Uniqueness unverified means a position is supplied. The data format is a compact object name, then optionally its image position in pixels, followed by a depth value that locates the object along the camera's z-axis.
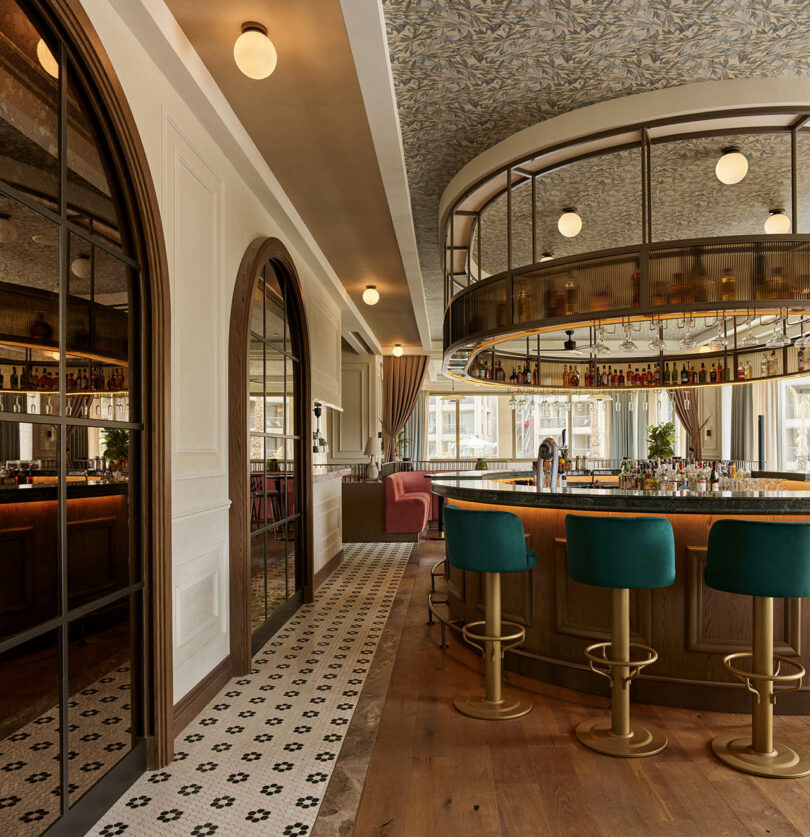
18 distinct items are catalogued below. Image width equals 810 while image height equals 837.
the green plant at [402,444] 12.97
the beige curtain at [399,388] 11.80
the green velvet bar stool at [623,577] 2.94
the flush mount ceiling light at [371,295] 7.14
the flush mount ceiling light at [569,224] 4.95
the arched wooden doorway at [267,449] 3.86
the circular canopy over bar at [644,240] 3.51
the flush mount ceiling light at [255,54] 2.64
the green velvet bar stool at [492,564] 3.32
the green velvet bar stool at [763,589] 2.75
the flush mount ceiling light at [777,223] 5.32
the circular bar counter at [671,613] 3.28
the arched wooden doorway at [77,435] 1.93
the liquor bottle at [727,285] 3.49
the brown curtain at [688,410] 12.01
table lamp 10.37
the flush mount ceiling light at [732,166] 4.05
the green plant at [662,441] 8.04
